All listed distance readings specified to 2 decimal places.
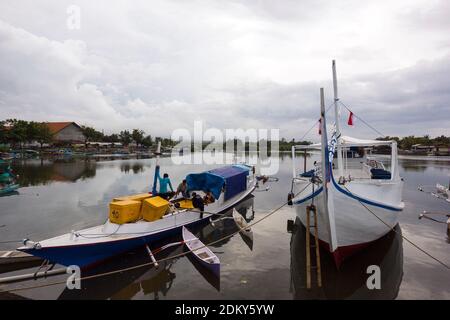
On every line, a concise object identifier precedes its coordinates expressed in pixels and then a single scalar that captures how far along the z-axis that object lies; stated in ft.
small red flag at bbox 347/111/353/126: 44.11
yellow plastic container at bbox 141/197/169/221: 41.70
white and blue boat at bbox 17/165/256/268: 32.48
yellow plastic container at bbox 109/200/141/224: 39.22
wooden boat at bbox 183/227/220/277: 35.15
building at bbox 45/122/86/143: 339.22
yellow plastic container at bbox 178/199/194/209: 55.31
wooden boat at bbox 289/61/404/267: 32.78
